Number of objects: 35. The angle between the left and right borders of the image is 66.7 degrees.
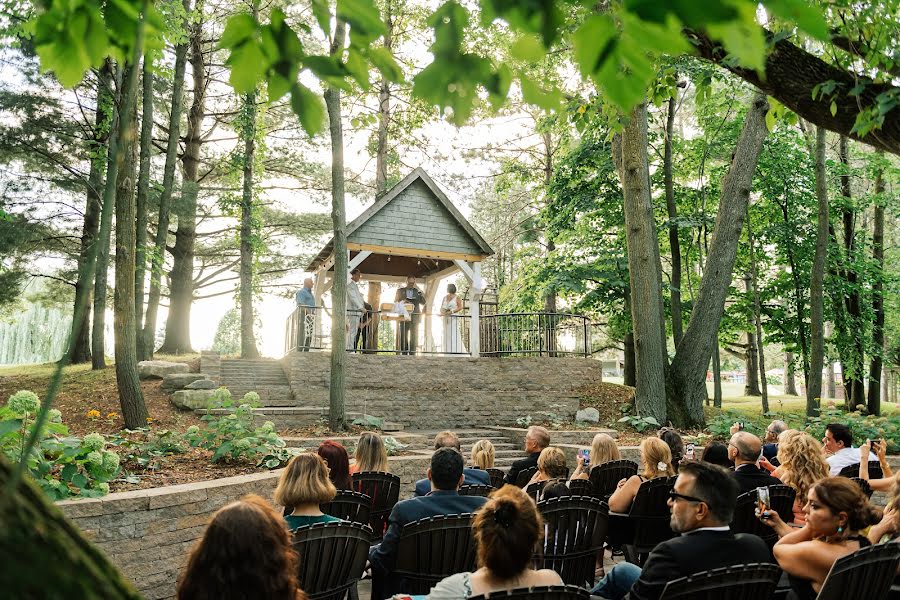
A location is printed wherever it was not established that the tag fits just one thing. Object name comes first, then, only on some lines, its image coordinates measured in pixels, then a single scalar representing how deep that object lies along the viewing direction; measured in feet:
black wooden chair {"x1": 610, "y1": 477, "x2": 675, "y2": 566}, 16.85
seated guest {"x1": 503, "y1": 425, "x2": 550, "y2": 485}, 21.67
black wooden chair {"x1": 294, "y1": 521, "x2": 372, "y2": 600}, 10.85
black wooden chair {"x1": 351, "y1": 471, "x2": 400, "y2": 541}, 18.24
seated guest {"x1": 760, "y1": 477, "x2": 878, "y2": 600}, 10.56
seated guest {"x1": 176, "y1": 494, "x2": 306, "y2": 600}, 7.73
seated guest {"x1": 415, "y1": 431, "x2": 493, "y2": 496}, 18.04
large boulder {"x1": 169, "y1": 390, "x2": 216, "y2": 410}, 37.40
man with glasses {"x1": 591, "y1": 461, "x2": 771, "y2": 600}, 10.05
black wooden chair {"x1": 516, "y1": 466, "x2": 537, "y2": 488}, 21.12
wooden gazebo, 55.21
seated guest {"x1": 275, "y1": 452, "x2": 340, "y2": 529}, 13.00
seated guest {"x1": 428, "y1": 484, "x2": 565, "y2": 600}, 9.09
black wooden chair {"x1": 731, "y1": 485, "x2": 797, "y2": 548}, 15.52
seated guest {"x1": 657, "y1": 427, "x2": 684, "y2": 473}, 21.25
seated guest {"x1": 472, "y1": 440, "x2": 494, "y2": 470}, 20.92
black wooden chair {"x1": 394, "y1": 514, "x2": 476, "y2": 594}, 12.57
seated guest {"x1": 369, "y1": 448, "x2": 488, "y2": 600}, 13.26
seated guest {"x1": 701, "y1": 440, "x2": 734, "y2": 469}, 18.52
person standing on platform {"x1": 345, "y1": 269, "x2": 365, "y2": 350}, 54.34
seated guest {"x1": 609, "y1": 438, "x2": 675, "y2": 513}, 17.52
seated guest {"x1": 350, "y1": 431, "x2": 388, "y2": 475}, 19.38
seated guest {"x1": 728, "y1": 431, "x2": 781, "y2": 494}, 17.10
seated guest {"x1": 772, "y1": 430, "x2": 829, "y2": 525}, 16.30
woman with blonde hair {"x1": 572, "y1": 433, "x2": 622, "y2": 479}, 20.43
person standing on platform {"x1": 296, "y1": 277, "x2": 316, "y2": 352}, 53.83
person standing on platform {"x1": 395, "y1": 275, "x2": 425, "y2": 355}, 57.21
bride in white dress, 58.49
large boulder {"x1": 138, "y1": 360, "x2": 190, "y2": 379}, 42.36
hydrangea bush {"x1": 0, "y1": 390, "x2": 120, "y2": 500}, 15.29
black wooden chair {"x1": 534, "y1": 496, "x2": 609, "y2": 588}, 14.21
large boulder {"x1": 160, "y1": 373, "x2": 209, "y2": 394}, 39.83
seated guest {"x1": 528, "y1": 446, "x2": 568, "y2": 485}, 18.10
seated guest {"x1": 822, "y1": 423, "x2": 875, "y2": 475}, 20.71
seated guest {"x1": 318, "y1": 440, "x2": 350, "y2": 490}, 16.93
